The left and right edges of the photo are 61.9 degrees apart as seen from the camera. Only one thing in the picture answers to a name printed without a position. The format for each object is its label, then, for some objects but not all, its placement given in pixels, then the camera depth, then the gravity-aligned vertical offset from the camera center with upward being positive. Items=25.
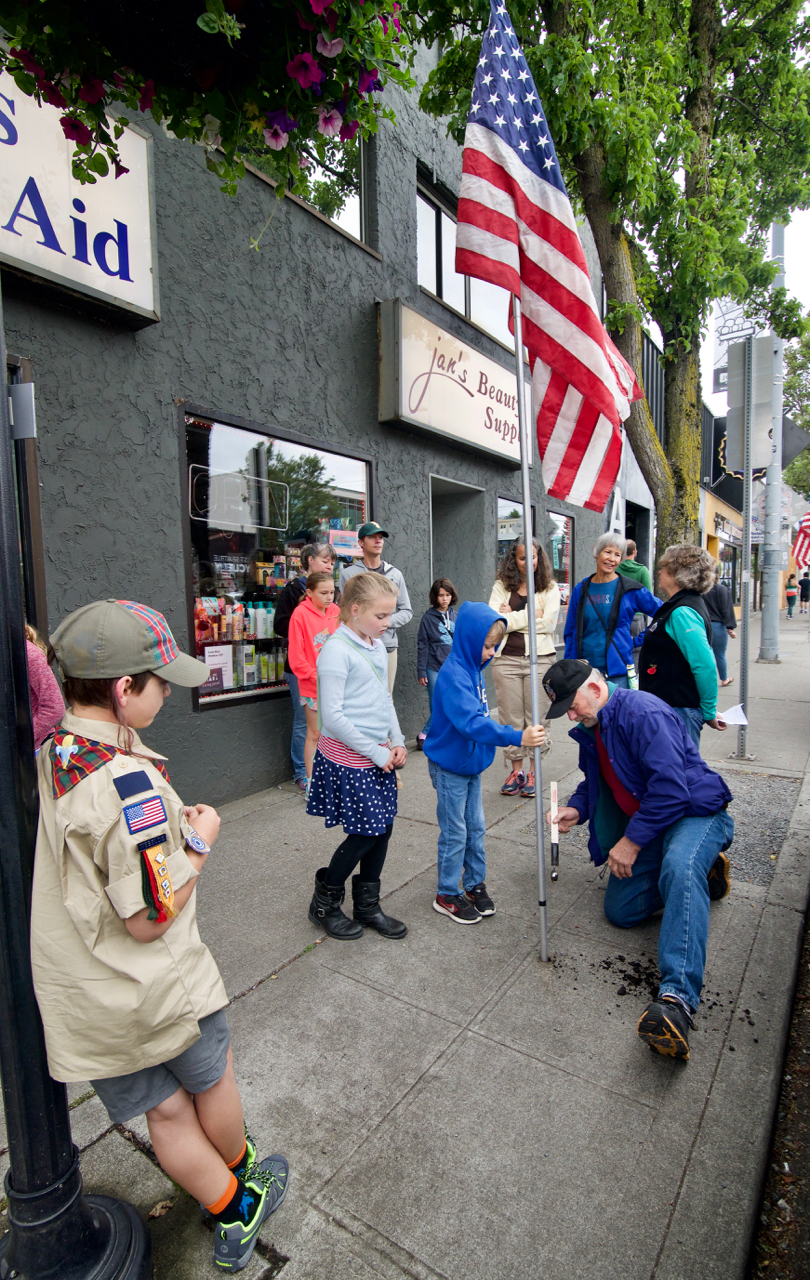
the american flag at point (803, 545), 19.06 +0.96
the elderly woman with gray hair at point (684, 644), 3.80 -0.36
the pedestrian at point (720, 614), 6.79 -0.35
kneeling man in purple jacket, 2.52 -1.00
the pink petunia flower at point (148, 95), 1.77 +1.30
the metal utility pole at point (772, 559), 11.03 +0.33
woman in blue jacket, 4.51 -0.21
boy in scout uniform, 1.34 -0.66
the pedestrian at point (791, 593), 25.43 -0.54
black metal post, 1.39 -0.98
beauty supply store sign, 6.16 +2.04
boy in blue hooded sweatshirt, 3.05 -0.79
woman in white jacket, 5.19 -0.47
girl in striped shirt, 2.95 -0.75
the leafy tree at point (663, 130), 4.94 +3.55
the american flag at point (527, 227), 2.92 +1.56
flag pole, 2.90 -0.16
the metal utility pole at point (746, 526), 5.75 +0.46
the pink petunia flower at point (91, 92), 1.73 +1.28
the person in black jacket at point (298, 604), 5.16 -0.16
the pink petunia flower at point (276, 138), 1.84 +1.23
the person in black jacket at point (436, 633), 6.24 -0.45
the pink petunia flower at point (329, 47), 1.64 +1.31
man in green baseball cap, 5.55 +0.12
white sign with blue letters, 3.39 +2.05
